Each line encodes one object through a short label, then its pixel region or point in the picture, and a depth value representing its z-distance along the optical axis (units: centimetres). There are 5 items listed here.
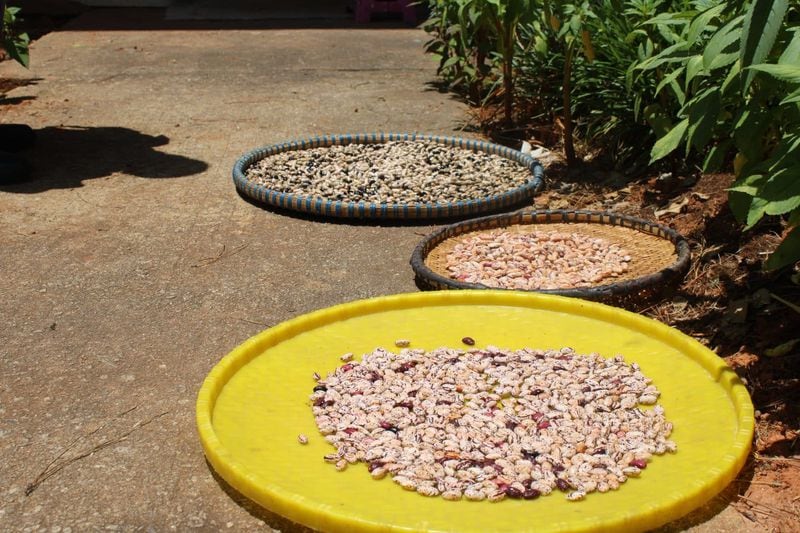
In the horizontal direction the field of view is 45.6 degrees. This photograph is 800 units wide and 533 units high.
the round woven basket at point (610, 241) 288
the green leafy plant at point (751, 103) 199
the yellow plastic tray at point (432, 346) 192
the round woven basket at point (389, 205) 376
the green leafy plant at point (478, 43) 453
